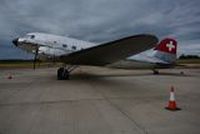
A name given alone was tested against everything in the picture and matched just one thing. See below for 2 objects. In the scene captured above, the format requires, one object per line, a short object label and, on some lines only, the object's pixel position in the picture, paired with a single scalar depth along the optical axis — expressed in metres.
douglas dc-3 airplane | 8.86
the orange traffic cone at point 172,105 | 5.09
